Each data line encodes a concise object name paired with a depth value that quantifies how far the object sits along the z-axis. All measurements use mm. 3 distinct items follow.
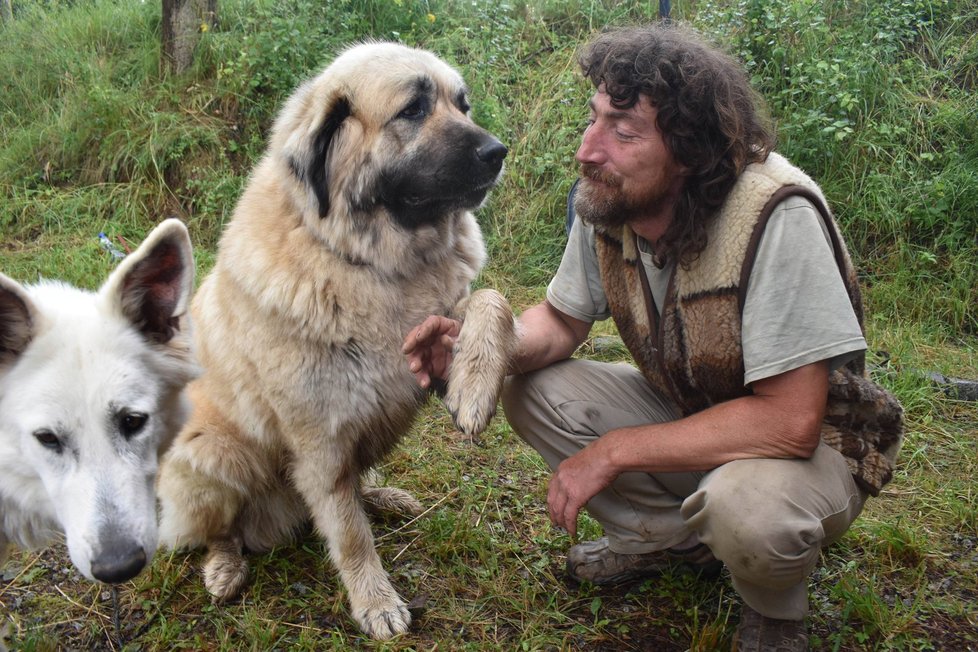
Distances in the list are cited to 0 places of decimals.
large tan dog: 2371
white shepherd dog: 1650
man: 1931
